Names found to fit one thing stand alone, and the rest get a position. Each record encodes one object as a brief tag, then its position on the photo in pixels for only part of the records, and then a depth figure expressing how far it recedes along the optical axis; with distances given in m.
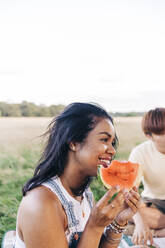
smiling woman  1.19
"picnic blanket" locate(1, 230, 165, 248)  1.95
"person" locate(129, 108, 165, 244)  2.57
